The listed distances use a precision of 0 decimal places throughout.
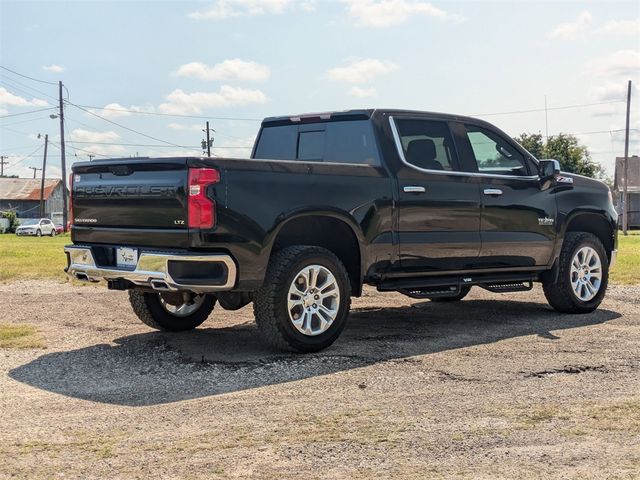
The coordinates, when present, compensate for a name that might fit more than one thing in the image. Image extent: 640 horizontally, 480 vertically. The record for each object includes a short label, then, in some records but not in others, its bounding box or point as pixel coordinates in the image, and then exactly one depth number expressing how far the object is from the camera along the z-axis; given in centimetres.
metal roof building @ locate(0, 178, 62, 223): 9156
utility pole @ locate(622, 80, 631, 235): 4902
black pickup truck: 582
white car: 5856
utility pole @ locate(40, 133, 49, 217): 8075
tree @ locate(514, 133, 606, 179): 6919
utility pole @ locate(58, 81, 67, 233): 5816
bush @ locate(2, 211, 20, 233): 7299
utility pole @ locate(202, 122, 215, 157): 7276
